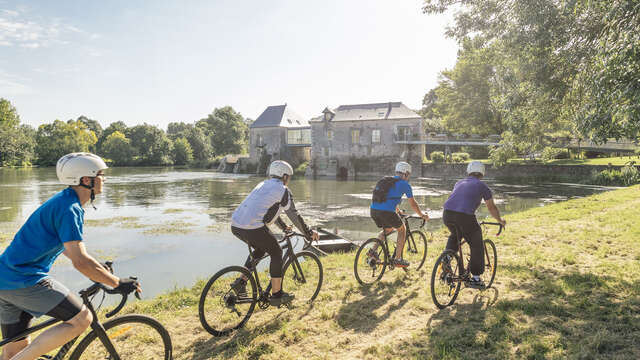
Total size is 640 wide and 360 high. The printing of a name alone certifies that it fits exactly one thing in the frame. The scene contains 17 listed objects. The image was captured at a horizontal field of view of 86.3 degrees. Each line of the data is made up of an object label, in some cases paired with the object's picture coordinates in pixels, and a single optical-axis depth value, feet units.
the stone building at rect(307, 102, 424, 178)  162.91
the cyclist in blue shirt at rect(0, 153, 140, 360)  7.80
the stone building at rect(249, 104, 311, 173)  194.90
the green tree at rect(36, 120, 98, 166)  250.37
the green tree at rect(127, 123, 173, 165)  277.03
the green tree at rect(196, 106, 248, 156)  258.78
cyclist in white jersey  13.56
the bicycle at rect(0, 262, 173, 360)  8.39
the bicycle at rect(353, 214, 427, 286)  18.93
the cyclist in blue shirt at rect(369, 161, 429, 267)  18.51
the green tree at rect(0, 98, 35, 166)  196.54
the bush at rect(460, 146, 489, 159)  175.00
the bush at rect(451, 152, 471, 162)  161.68
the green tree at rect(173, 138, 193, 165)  275.39
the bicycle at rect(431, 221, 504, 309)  15.58
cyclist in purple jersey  15.88
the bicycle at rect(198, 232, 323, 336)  13.30
